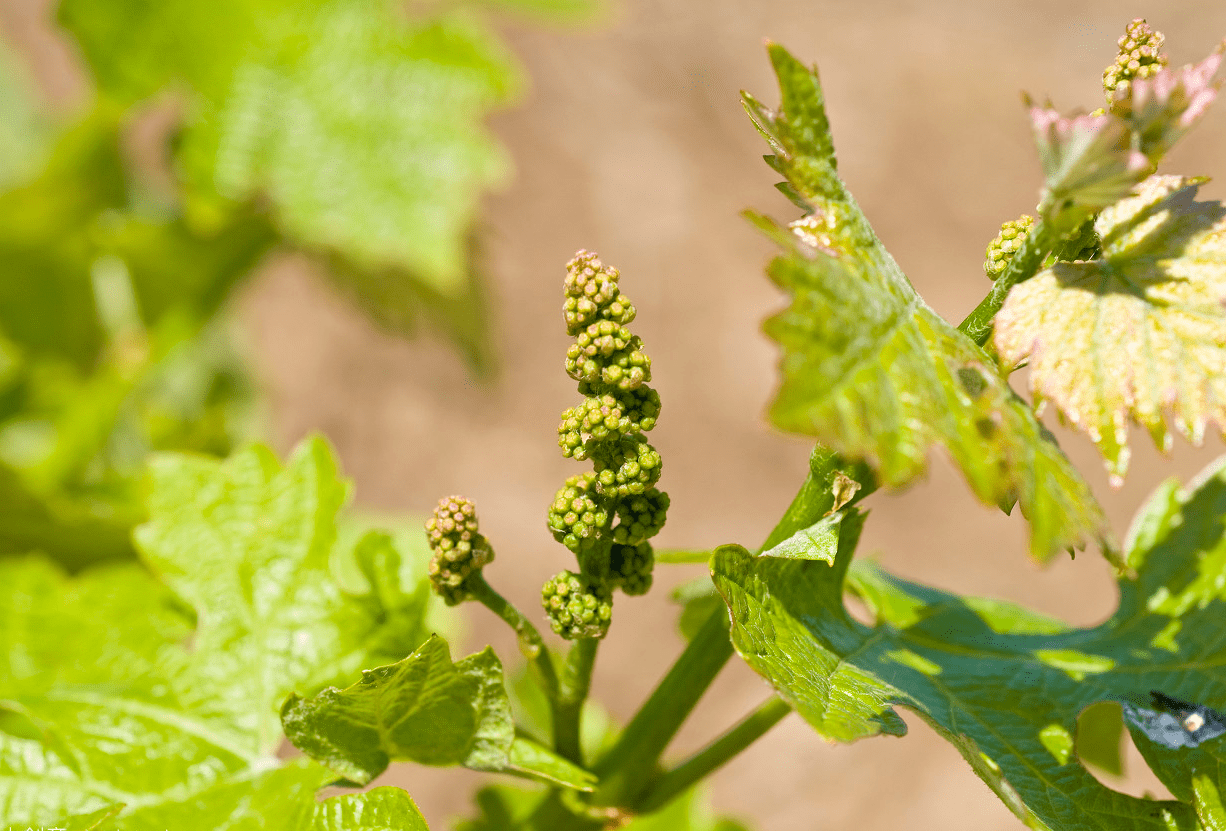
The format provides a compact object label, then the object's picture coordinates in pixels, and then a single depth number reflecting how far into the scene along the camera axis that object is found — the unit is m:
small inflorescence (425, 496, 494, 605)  0.78
